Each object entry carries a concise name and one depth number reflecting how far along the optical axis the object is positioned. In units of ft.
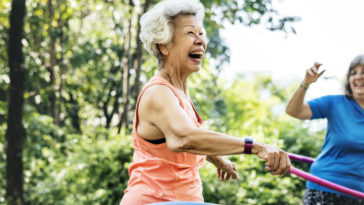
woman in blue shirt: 10.43
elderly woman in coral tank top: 5.74
